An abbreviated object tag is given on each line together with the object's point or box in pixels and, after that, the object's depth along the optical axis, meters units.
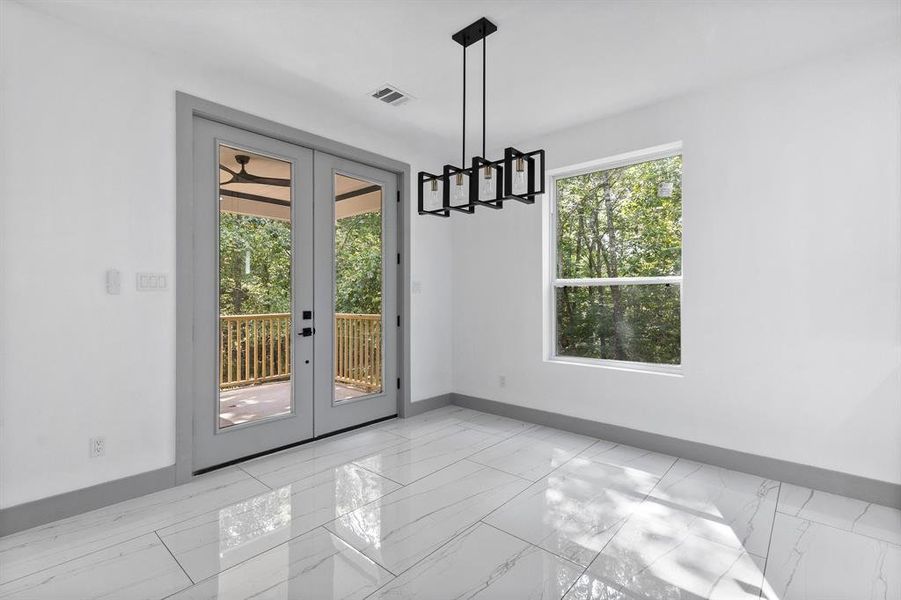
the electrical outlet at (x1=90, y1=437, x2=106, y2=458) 2.56
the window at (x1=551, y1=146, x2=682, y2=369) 3.62
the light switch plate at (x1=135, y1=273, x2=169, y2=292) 2.75
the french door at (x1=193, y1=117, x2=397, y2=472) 3.13
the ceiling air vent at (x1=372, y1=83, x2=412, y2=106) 3.25
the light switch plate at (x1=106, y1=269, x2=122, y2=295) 2.62
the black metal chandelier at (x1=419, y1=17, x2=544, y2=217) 2.41
